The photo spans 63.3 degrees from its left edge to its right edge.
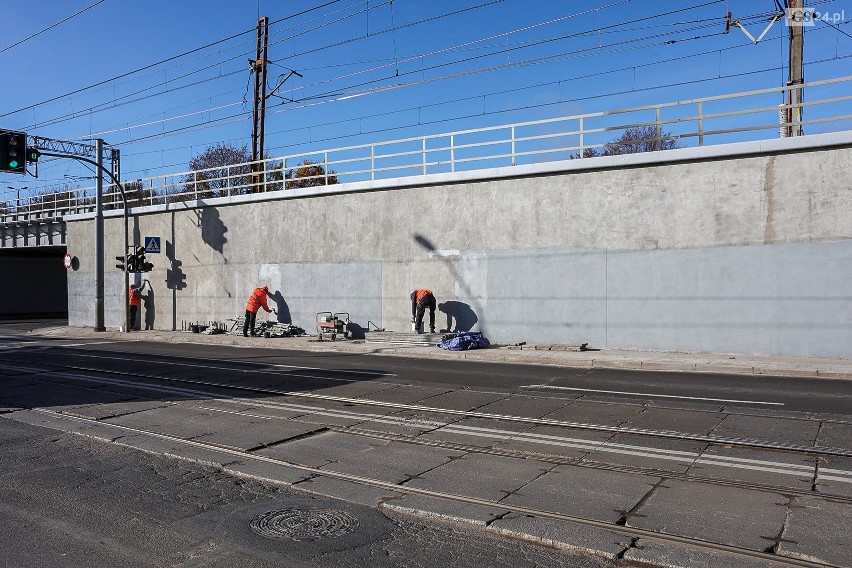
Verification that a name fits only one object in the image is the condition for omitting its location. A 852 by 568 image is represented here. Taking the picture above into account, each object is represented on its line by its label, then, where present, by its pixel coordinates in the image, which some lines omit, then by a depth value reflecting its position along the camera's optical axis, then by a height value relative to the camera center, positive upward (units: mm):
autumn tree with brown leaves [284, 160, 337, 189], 50797 +8294
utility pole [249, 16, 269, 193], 30109 +8700
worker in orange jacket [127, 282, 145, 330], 31408 -797
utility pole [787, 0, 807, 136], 18438 +6230
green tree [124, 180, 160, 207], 31934 +4087
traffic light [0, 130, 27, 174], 23328 +4452
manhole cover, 5301 -1948
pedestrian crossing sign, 28938 +1483
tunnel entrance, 47419 -191
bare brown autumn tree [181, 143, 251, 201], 62562 +11260
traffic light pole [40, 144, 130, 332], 30812 +658
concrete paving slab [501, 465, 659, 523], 5723 -1911
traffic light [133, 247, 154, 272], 28781 +729
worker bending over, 21797 -803
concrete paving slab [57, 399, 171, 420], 10562 -2023
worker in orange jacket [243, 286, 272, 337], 25438 -859
